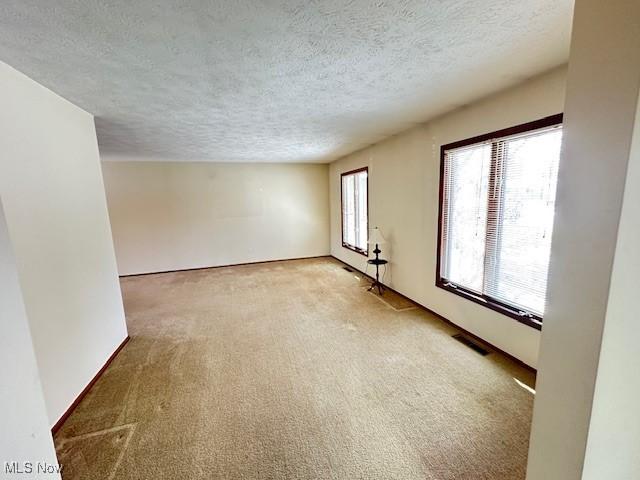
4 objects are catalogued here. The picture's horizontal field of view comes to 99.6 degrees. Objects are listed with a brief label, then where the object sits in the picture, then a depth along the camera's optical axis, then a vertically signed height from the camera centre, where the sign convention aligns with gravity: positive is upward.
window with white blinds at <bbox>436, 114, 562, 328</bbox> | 2.04 -0.17
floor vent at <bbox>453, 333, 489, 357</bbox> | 2.48 -1.40
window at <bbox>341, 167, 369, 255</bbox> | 4.99 -0.20
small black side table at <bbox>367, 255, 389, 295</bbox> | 4.06 -1.19
